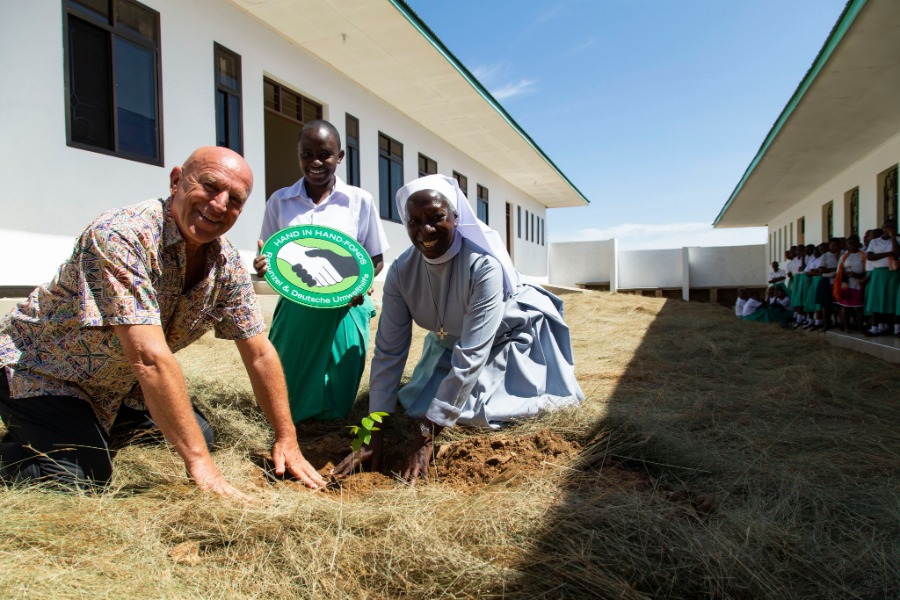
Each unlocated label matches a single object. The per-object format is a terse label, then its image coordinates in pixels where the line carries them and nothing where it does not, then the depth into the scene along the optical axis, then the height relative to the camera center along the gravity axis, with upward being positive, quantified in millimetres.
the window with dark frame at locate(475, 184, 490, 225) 16875 +2400
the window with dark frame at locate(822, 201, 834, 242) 14062 +1477
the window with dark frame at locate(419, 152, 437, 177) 12914 +2667
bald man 1772 -145
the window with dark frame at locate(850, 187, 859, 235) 12109 +1453
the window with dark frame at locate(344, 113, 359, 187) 9852 +2304
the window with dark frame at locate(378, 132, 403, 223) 11047 +2167
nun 2469 -226
